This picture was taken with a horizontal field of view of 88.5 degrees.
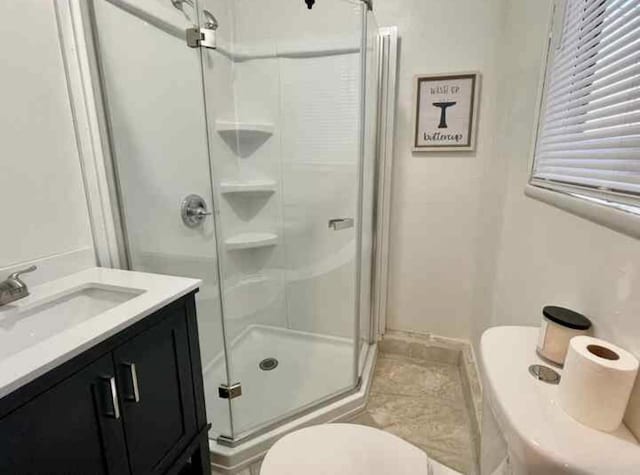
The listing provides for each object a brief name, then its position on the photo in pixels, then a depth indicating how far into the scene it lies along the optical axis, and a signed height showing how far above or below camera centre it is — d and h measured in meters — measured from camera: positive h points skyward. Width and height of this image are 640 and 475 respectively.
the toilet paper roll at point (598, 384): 0.50 -0.34
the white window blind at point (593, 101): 0.63 +0.14
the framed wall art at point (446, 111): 1.76 +0.26
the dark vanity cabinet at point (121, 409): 0.62 -0.56
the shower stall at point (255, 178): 1.36 -0.09
